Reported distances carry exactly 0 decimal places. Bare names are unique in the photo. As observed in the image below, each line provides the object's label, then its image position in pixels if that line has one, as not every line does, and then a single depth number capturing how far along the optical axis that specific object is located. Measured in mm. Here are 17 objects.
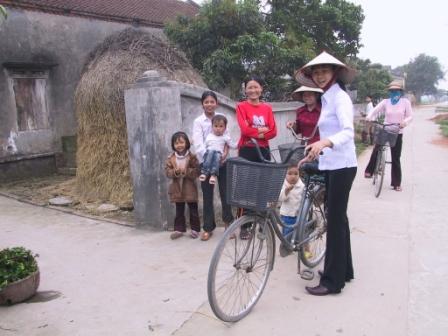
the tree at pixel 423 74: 71500
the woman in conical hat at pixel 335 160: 3309
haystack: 7090
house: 10391
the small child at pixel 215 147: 4742
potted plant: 3430
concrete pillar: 5059
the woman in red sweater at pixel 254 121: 4531
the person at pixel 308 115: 4598
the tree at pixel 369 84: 22922
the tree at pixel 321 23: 10617
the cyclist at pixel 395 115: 7148
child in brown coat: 4871
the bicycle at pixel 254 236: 2945
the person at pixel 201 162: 4812
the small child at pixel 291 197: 4227
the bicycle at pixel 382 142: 6891
